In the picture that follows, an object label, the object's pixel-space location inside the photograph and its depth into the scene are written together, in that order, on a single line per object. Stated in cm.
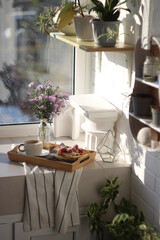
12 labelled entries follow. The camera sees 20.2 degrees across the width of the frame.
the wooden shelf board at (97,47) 237
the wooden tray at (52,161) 248
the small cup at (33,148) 260
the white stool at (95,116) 270
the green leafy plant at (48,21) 290
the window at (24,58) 305
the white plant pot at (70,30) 280
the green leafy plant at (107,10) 236
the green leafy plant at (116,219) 240
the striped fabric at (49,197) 245
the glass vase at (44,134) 278
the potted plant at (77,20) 257
